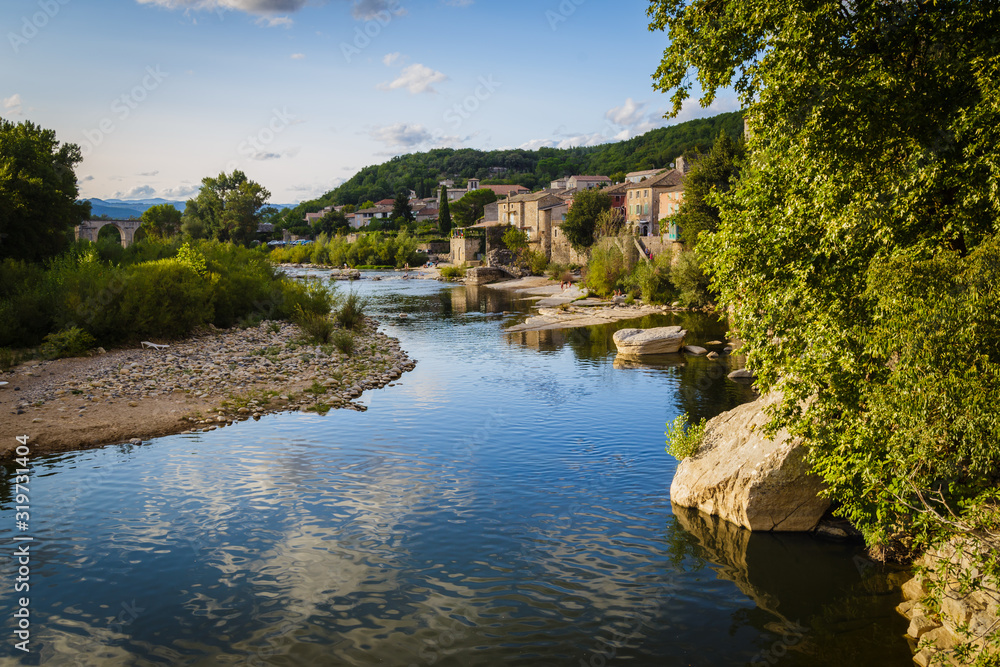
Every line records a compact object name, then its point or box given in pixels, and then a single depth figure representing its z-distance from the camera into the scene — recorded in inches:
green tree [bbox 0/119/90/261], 1182.3
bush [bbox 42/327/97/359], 952.9
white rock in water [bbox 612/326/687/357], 1224.8
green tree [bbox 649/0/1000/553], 292.2
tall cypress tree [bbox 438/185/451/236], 5152.6
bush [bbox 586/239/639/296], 2167.8
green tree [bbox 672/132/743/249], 1801.2
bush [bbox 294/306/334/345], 1220.5
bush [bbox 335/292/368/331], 1441.6
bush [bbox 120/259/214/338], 1081.4
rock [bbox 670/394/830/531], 462.6
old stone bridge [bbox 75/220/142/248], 3762.3
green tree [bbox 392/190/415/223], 5784.5
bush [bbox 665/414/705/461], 541.0
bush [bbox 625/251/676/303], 1931.6
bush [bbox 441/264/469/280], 3501.5
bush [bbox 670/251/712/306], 1781.1
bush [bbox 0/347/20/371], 870.3
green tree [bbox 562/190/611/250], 2733.8
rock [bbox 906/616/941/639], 354.5
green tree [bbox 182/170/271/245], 4148.6
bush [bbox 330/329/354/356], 1158.0
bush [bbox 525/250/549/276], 3235.7
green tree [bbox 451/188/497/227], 5226.4
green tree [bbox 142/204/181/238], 4259.4
